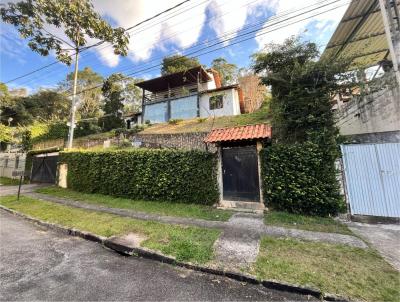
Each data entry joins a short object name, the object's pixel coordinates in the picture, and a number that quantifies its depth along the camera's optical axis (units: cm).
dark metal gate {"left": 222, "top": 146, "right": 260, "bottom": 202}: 712
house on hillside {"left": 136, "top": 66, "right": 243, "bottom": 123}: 2102
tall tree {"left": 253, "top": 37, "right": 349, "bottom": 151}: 643
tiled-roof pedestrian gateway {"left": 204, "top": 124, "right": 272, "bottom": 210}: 703
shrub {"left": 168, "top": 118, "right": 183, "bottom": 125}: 2094
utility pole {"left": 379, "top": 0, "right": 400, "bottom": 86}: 509
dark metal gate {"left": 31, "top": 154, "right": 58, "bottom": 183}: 1459
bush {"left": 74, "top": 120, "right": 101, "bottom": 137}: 2830
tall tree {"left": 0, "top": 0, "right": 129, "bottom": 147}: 911
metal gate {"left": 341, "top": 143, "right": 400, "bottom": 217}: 528
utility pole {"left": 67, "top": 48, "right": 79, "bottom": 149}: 1391
